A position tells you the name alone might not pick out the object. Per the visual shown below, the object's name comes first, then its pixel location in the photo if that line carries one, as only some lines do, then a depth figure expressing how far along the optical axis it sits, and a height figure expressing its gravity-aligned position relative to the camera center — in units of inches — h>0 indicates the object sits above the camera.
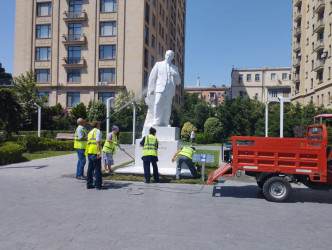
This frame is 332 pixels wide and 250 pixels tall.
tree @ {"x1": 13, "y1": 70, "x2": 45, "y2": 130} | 1227.2 +126.4
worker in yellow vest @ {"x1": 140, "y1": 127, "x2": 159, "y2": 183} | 335.0 -29.9
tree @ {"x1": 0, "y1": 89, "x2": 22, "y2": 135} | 582.2 +30.0
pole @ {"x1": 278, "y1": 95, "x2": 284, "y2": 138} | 541.3 +24.8
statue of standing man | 422.0 +62.0
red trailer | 253.4 -28.9
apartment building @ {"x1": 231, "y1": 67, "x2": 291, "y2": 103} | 2662.4 +467.2
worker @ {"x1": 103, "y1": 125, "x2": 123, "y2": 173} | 399.9 -31.2
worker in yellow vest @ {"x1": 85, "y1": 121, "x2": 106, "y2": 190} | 301.6 -31.2
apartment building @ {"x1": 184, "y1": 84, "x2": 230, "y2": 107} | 3710.4 +517.1
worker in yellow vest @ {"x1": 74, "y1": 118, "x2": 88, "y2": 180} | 358.6 -25.9
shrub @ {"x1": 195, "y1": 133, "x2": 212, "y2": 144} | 1270.9 -40.4
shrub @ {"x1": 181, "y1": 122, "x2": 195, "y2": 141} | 1403.8 -11.0
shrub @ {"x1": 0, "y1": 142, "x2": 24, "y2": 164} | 486.5 -49.6
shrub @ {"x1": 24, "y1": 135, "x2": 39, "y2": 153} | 697.6 -41.2
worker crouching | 355.9 -38.1
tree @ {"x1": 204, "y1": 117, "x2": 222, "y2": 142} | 1365.7 +6.3
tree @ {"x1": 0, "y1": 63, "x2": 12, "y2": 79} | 2075.7 +386.9
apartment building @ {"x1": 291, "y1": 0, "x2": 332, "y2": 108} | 1368.1 +445.1
